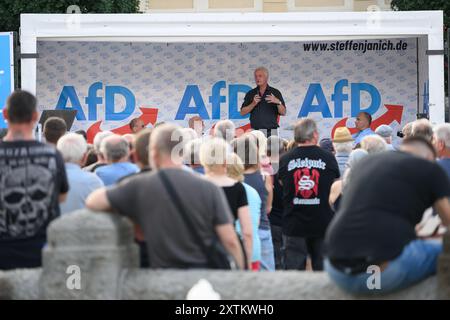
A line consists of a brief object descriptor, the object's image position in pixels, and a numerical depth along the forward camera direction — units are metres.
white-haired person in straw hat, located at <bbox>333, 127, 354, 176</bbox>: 15.91
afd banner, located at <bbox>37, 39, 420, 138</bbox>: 24.27
